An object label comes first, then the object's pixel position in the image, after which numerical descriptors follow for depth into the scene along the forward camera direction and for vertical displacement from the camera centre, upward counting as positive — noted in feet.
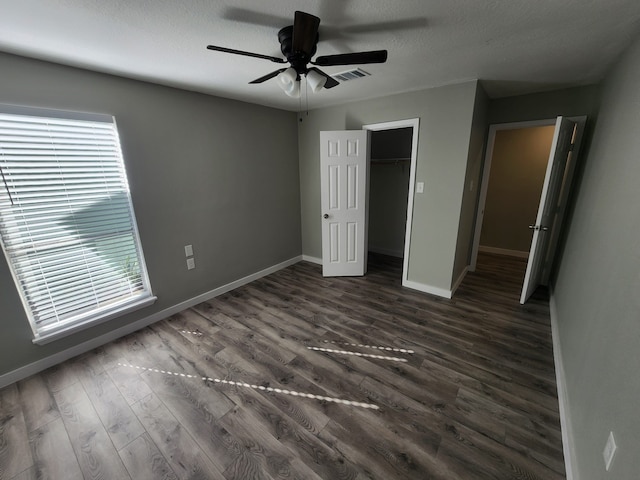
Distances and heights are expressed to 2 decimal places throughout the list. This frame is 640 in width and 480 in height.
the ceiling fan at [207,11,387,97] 4.50 +2.31
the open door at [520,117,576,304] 8.45 -0.73
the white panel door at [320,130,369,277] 11.19 -1.12
